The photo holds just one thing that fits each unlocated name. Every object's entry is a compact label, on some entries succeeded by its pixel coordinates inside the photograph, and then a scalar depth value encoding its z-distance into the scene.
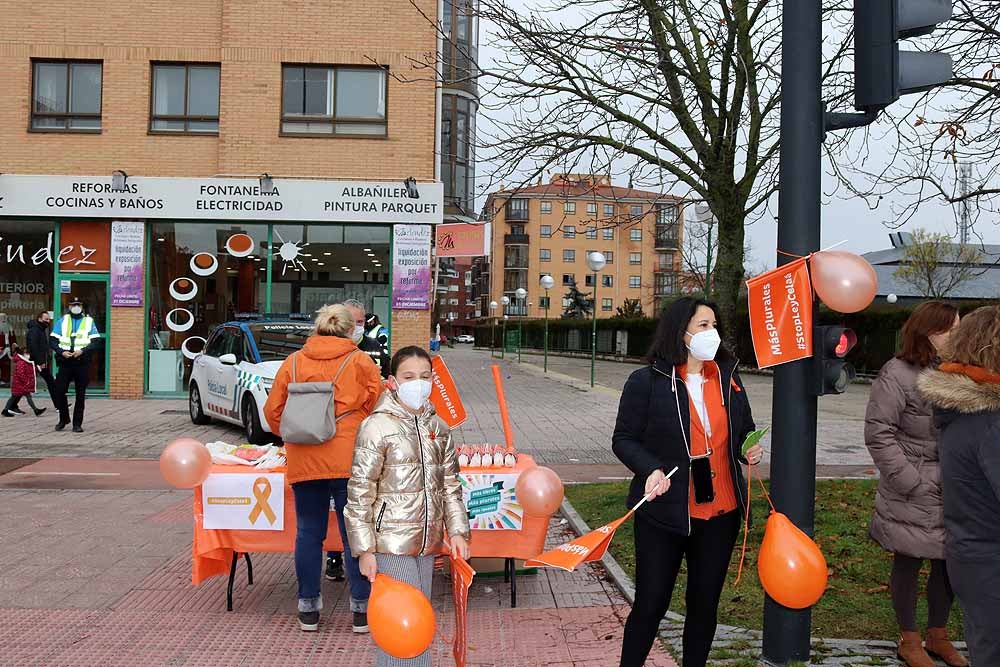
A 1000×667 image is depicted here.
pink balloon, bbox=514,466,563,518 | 4.91
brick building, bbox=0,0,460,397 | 18.95
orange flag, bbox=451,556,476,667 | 4.03
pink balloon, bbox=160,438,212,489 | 5.31
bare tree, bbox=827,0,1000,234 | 7.32
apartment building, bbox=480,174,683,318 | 107.00
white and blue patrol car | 12.65
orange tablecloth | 5.58
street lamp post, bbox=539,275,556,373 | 35.31
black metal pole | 4.47
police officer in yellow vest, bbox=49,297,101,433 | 13.73
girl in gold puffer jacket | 3.97
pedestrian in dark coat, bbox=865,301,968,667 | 4.53
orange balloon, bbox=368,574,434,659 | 3.54
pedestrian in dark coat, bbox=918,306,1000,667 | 3.06
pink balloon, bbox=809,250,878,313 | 4.26
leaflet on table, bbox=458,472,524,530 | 5.71
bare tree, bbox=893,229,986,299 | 50.56
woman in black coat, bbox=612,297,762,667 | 3.86
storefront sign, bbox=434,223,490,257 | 18.73
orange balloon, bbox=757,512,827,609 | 3.86
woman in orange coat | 5.23
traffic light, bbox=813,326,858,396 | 4.35
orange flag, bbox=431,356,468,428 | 6.26
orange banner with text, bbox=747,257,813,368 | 4.32
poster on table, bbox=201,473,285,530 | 5.60
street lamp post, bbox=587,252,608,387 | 28.38
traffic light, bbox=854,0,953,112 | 4.45
